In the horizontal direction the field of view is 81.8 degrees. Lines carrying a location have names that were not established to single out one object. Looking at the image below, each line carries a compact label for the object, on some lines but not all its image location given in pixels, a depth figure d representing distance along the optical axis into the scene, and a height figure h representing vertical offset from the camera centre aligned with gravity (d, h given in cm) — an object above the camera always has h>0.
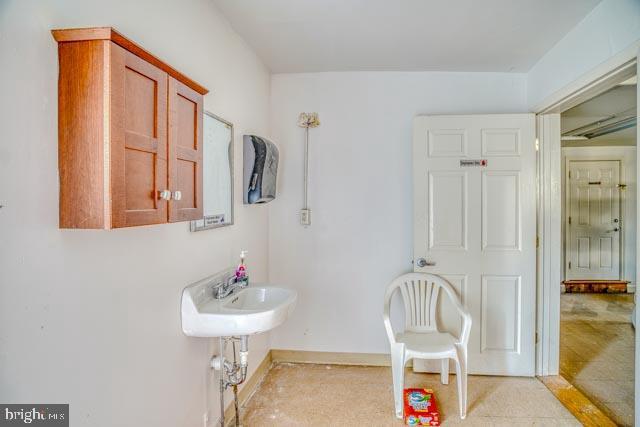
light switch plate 300 -1
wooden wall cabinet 99 +24
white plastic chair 229 -83
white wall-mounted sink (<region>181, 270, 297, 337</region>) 163 -45
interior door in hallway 538 -6
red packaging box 215 -116
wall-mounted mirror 189 +23
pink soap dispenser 216 -34
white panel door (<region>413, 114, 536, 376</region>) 273 -6
